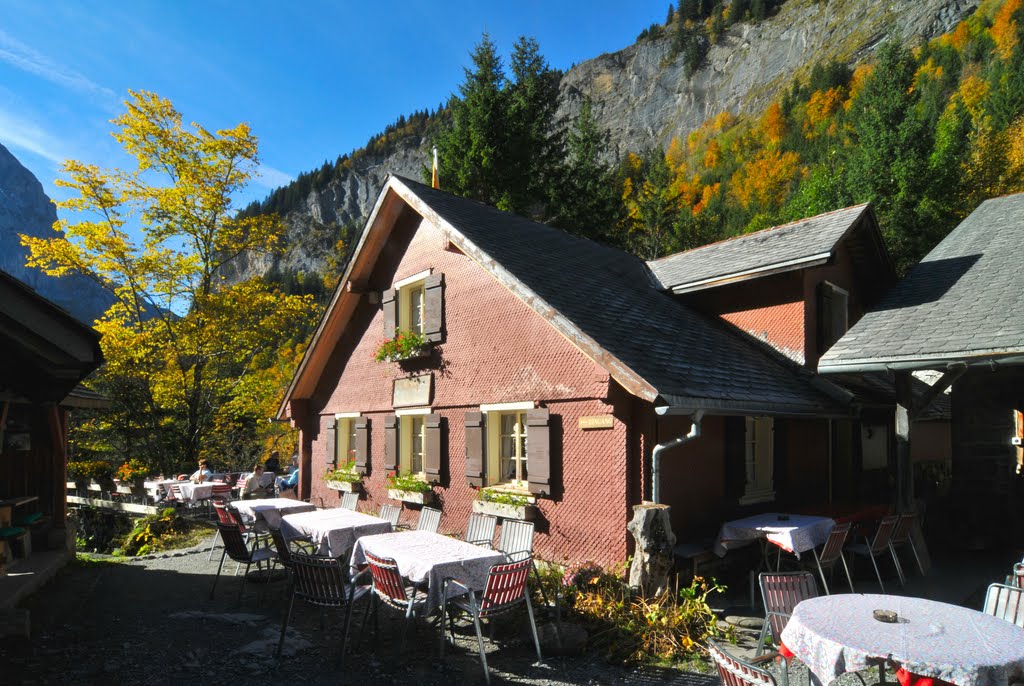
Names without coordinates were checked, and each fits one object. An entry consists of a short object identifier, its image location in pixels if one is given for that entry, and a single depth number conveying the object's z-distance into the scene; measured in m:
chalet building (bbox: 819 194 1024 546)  7.73
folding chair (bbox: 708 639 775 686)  3.28
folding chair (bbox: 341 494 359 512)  10.90
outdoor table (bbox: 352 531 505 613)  5.77
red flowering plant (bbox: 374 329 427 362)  11.01
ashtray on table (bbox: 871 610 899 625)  3.99
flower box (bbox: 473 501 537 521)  8.62
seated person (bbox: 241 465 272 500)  16.14
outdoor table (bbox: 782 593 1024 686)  3.41
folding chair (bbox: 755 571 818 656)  5.15
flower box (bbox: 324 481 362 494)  12.76
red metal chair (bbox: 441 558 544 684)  5.64
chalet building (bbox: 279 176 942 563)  7.86
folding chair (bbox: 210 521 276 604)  7.75
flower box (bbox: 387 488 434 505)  10.49
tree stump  6.88
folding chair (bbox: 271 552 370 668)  5.86
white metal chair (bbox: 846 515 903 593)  7.62
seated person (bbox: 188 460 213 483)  15.66
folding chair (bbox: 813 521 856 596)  7.08
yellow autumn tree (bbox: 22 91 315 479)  16.66
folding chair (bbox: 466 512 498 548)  8.22
